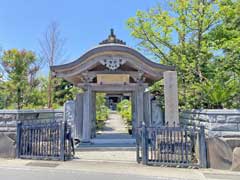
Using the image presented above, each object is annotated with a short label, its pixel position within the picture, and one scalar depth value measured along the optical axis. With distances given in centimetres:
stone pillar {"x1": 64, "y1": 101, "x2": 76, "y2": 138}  1068
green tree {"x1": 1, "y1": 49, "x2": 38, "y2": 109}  1709
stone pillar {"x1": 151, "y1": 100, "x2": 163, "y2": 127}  1079
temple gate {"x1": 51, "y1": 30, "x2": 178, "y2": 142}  923
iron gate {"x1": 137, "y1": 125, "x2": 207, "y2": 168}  659
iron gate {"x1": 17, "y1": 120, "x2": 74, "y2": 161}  735
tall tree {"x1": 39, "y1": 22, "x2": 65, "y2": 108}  2156
